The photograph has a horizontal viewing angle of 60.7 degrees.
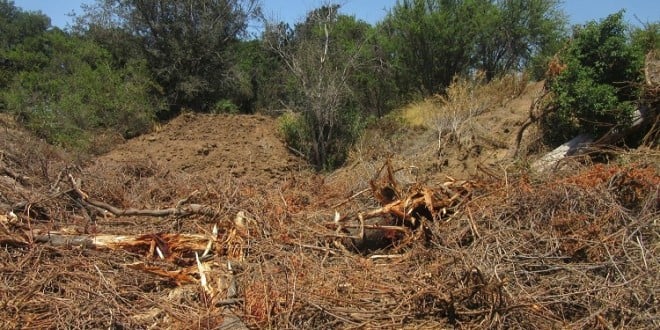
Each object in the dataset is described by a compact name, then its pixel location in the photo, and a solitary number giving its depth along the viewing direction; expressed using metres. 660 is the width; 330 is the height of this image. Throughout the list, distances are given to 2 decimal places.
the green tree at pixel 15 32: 22.27
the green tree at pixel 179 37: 19.09
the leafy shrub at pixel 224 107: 19.78
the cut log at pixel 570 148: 8.15
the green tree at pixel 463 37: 15.71
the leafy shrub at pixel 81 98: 15.52
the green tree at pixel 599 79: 8.05
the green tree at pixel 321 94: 13.91
